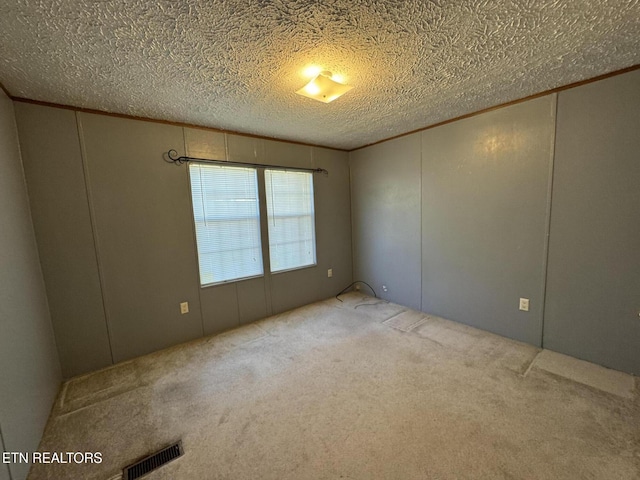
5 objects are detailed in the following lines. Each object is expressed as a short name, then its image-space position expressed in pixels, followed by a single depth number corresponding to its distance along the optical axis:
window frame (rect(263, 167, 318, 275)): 3.33
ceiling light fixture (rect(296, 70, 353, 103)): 1.77
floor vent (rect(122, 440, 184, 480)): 1.36
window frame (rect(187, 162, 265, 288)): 2.76
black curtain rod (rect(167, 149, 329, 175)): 2.61
